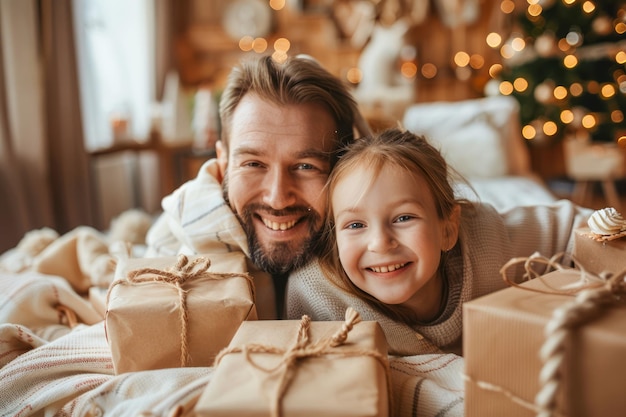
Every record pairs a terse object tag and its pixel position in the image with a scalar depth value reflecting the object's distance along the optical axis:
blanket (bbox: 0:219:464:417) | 0.87
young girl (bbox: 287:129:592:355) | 1.05
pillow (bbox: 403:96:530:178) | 3.13
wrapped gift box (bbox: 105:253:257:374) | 0.93
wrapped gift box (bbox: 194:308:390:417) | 0.70
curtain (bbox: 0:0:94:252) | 2.88
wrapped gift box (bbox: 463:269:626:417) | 0.67
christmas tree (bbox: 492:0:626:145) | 4.10
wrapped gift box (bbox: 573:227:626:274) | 1.01
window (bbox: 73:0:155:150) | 3.74
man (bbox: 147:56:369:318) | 1.25
